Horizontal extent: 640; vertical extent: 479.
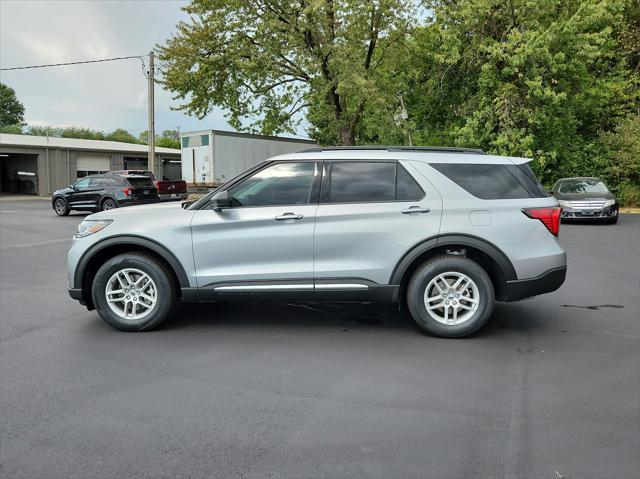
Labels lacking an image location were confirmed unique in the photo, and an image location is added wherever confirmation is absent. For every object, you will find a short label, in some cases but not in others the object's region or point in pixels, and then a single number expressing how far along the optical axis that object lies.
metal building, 38.50
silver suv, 5.02
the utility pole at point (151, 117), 26.47
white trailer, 21.20
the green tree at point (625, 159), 24.14
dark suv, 20.05
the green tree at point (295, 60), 22.86
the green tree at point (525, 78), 21.28
